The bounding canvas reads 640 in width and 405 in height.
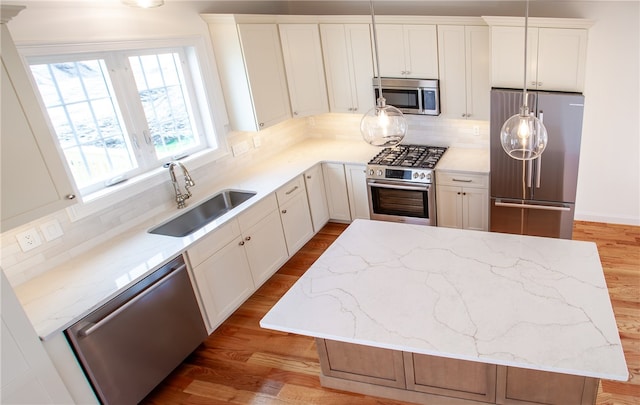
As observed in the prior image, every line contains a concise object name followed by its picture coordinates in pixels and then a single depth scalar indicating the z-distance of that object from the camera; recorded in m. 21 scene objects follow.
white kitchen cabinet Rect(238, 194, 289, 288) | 3.53
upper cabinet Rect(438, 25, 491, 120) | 3.75
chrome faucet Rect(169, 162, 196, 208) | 3.43
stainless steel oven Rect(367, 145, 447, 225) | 4.05
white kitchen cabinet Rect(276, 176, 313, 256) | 3.99
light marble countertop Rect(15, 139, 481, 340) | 2.32
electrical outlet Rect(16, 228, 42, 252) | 2.58
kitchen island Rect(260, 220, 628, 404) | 1.82
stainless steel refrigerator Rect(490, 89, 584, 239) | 3.39
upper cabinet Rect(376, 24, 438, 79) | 3.91
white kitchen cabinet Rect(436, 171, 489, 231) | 3.93
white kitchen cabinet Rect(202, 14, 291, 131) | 3.74
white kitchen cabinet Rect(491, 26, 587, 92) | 3.27
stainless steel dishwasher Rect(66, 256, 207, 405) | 2.38
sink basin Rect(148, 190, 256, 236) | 3.40
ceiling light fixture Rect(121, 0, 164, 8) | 2.82
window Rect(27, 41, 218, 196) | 2.87
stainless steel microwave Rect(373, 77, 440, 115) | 4.07
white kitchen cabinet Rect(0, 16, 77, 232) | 2.09
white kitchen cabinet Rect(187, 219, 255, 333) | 3.07
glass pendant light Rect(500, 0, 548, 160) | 1.82
